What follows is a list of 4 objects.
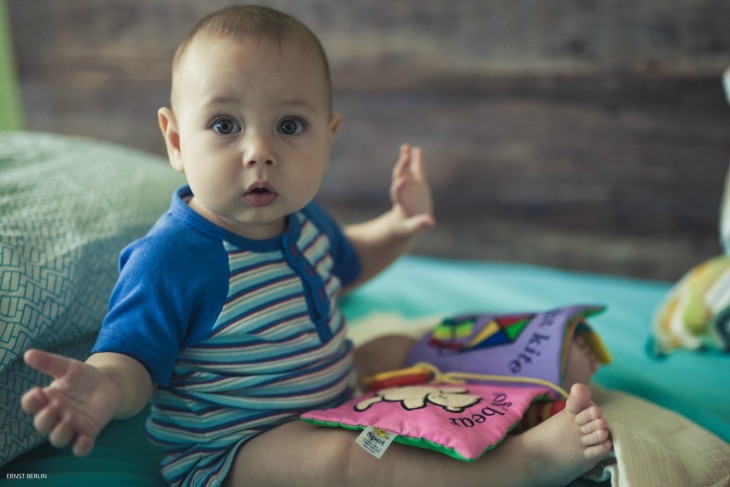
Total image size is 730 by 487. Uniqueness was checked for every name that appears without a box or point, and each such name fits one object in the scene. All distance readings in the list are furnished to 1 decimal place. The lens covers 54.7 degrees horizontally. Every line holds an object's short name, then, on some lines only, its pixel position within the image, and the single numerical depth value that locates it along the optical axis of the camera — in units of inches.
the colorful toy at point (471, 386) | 29.7
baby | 29.4
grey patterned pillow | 32.1
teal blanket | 33.5
